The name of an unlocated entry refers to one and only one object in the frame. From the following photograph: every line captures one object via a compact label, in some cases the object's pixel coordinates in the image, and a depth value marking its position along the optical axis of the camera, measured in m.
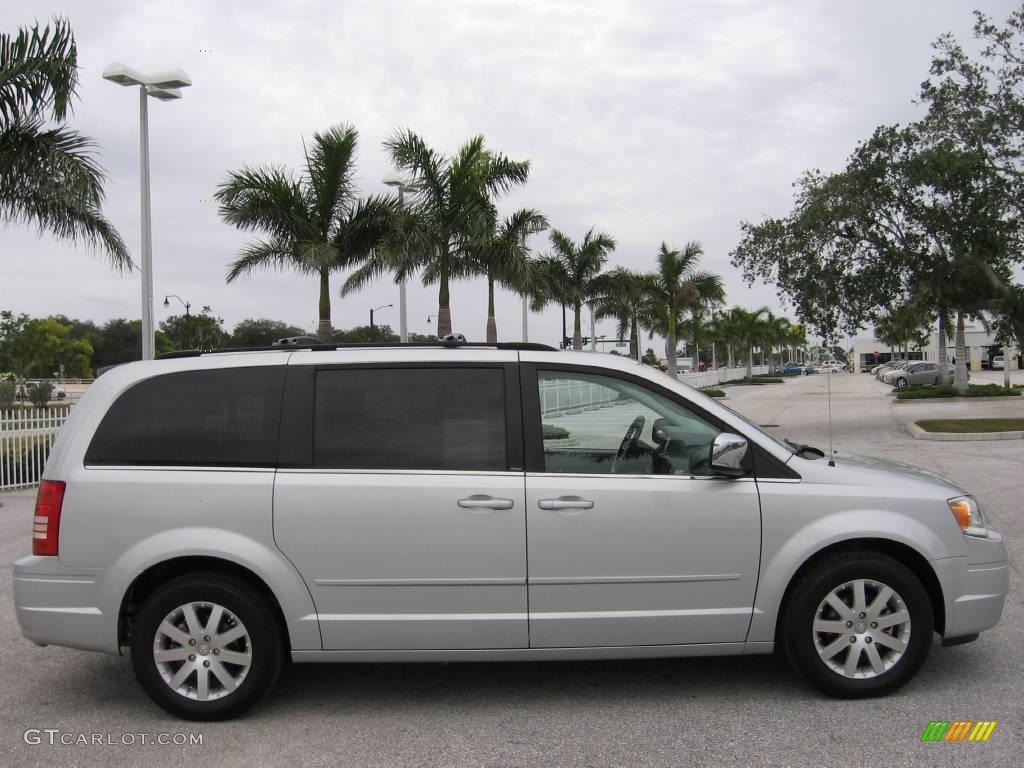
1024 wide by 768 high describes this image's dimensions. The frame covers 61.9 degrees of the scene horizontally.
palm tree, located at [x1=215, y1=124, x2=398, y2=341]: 18.91
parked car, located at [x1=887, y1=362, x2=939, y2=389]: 44.03
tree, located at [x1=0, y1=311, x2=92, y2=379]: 60.94
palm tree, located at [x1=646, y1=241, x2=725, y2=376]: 44.53
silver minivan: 3.98
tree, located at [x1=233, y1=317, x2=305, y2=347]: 63.99
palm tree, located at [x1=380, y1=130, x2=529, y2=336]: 21.08
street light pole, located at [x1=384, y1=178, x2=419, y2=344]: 21.36
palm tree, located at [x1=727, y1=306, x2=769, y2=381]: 76.81
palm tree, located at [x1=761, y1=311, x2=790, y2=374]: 81.19
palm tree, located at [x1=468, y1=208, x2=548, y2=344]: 21.94
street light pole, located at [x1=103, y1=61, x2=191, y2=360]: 13.59
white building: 98.52
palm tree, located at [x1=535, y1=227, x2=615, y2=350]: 38.59
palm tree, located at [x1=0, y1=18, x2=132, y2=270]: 12.55
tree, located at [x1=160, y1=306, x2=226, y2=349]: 80.23
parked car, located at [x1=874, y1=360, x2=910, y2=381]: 53.00
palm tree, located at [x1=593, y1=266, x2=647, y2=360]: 40.25
